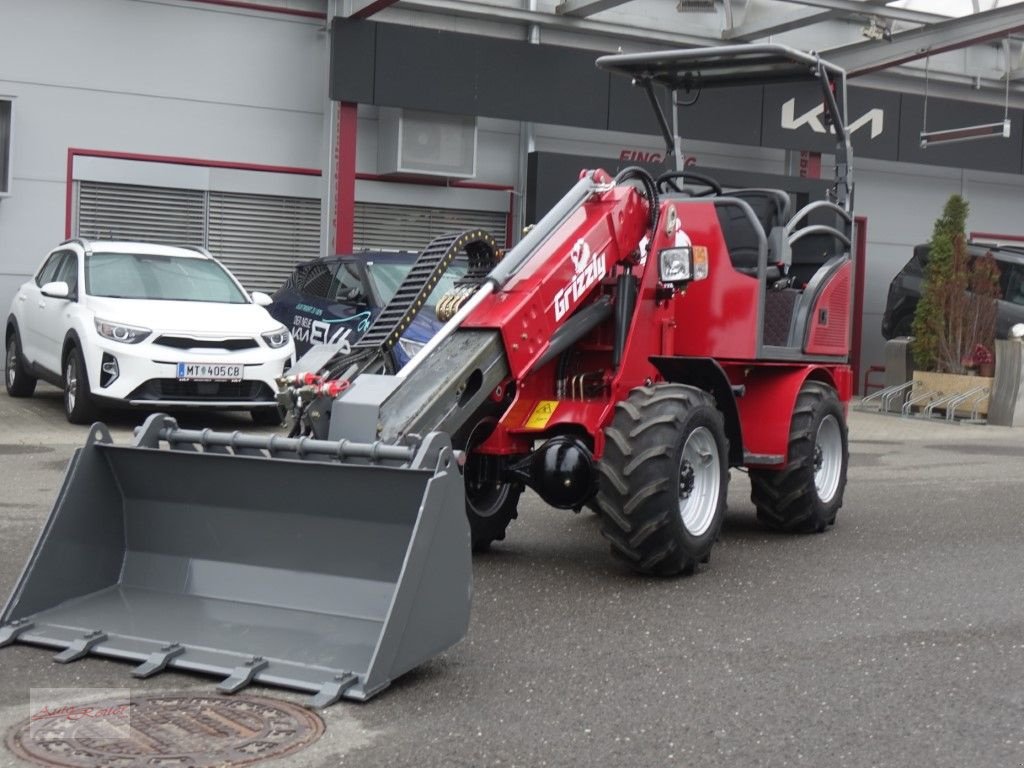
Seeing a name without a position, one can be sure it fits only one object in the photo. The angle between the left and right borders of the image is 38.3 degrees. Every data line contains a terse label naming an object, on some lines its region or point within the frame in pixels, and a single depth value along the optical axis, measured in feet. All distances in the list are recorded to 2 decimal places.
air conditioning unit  64.23
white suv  44.04
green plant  64.90
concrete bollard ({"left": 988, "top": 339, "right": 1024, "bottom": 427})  62.13
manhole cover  15.21
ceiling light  65.21
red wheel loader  18.56
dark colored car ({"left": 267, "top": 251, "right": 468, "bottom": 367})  49.08
